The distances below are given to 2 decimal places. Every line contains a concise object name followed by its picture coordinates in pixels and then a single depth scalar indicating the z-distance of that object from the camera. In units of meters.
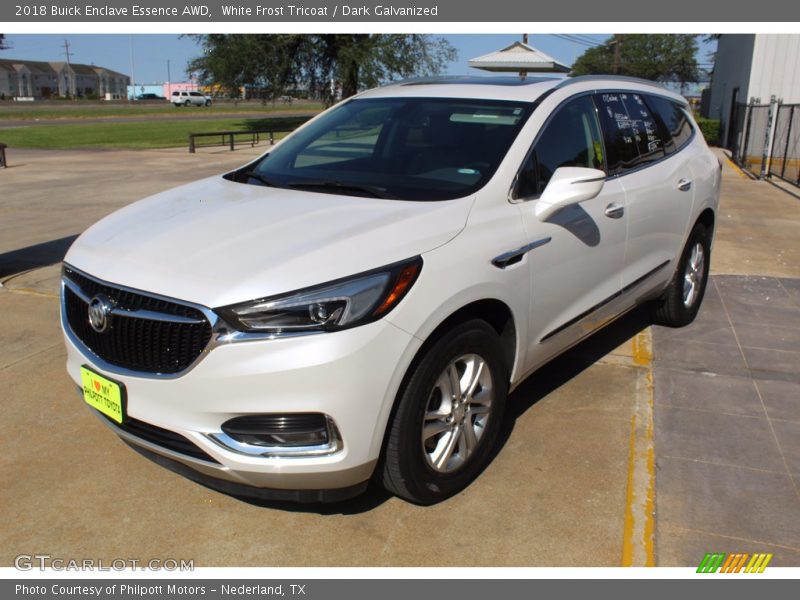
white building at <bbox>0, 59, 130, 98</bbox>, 134.50
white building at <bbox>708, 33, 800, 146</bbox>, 19.72
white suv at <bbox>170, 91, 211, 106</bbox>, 74.88
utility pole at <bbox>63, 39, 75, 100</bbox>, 144.74
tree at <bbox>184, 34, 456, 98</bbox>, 29.75
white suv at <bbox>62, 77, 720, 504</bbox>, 2.75
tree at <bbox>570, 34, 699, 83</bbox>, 82.56
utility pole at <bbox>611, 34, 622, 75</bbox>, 65.86
